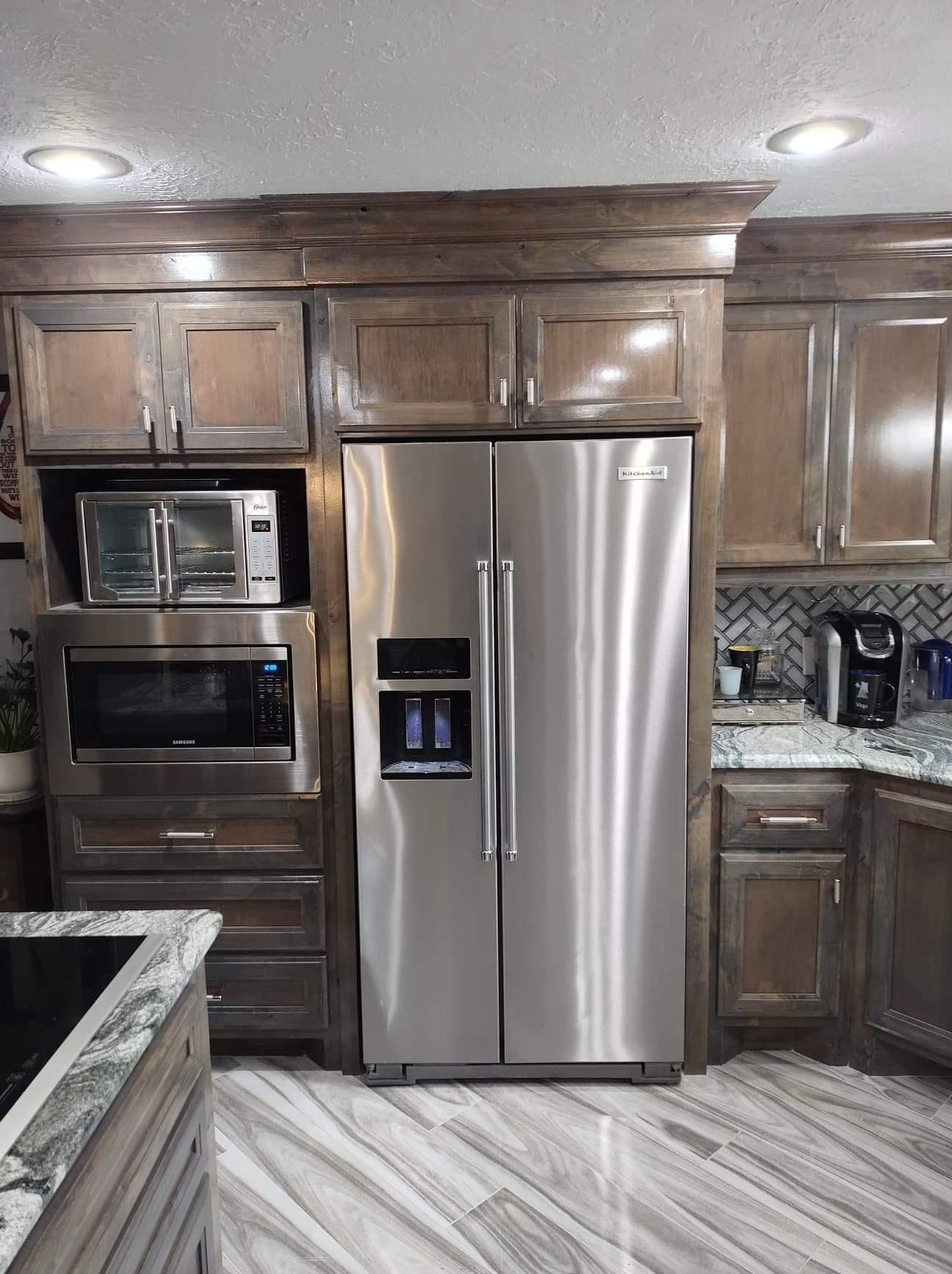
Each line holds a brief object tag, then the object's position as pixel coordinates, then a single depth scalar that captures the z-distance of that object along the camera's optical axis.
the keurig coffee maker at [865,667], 2.73
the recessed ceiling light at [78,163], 1.90
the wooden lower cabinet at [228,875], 2.52
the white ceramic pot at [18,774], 2.68
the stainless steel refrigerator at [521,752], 2.32
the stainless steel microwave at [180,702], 2.42
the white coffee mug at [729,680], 2.90
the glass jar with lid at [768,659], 2.95
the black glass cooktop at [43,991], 1.09
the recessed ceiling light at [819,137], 1.84
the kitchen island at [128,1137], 0.92
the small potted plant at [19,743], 2.68
